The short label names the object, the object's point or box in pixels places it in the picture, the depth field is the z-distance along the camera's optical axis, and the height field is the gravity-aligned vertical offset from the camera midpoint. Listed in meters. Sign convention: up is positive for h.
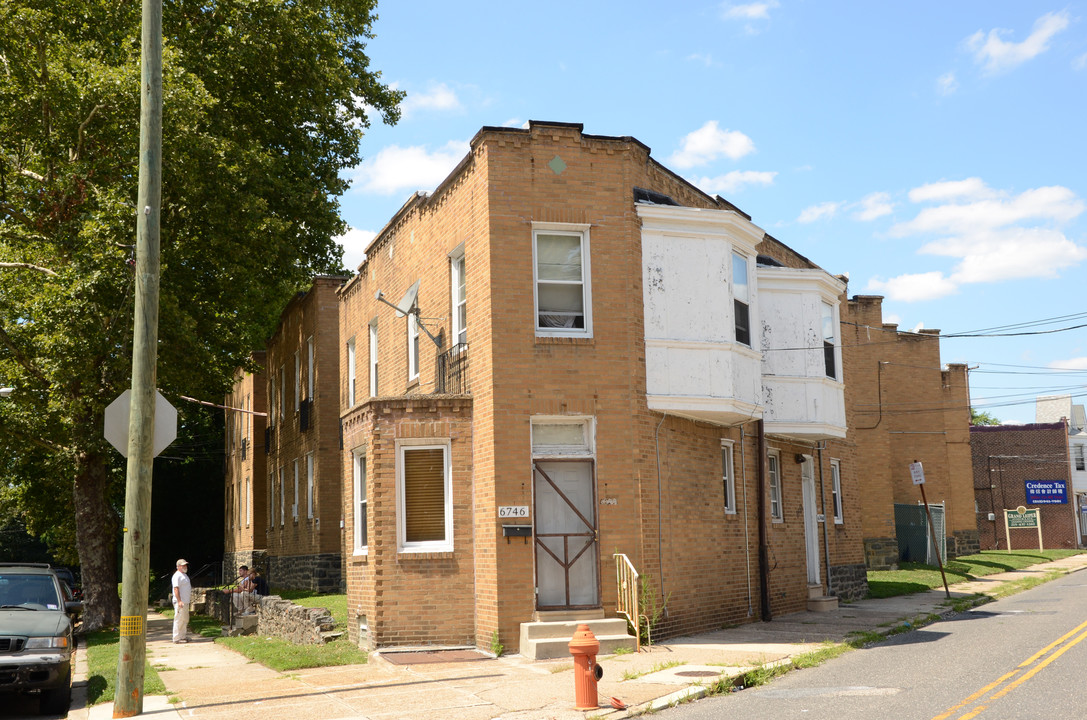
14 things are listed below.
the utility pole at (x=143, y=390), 10.98 +1.29
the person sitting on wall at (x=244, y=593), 22.11 -2.12
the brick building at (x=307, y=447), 27.95 +1.55
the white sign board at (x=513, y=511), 14.88 -0.28
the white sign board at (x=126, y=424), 11.47 +0.91
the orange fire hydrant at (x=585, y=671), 10.03 -1.80
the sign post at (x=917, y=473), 20.95 +0.18
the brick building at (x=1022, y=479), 51.78 -0.02
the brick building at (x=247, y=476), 36.62 +0.94
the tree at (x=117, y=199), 20.86 +7.00
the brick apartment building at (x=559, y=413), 15.14 +1.23
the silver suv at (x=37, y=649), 11.76 -1.72
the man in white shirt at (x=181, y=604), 20.67 -2.11
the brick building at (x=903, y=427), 32.38 +2.00
